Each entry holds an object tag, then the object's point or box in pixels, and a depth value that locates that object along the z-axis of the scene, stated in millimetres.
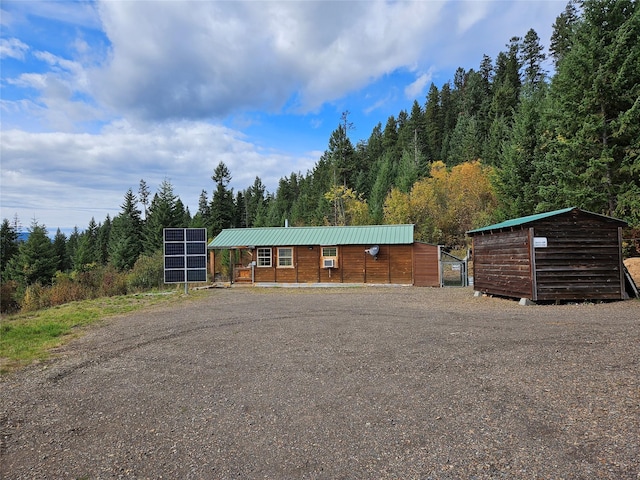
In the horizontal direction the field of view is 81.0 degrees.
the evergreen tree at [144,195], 58844
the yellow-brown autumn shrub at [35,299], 16062
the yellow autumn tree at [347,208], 41469
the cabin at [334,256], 20453
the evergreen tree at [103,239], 60603
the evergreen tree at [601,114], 16469
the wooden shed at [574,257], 11586
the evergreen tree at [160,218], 43875
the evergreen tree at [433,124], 60616
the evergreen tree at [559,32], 42734
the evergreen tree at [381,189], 43850
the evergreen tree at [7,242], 49156
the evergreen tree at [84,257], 47388
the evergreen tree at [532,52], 52750
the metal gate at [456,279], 19892
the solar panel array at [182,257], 17828
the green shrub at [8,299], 19533
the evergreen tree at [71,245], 71519
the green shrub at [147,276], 21823
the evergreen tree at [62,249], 65612
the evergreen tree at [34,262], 37406
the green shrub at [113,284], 19359
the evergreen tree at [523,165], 25156
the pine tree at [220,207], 52159
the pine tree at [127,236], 43562
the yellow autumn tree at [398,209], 35344
